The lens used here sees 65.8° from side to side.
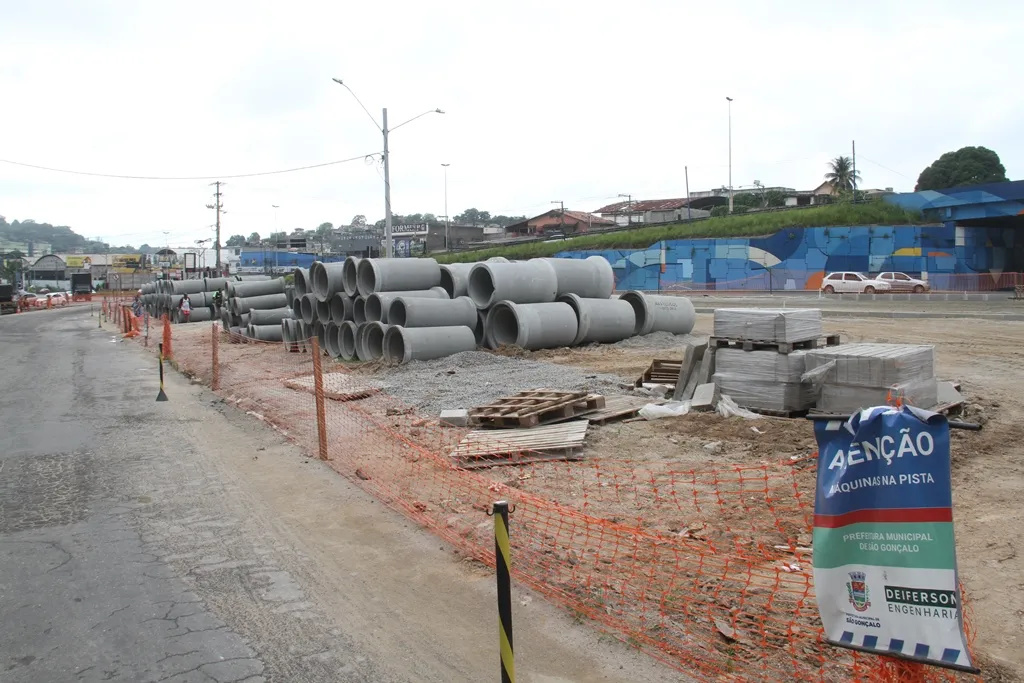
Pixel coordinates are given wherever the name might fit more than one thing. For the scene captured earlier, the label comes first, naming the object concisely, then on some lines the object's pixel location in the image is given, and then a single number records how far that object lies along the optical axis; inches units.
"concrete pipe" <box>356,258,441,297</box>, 775.7
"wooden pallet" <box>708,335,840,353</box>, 437.1
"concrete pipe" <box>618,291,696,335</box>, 881.5
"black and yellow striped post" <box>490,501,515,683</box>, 150.1
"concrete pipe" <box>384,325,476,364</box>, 708.7
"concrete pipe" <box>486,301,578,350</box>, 754.8
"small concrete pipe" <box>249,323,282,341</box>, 1129.4
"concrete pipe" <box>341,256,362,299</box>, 808.3
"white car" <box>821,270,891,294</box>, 1621.6
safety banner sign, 124.9
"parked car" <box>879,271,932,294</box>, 1612.9
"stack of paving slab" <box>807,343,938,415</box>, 388.2
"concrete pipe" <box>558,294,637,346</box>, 808.9
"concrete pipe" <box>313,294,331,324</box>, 862.5
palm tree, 3289.9
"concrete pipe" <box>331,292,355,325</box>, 816.9
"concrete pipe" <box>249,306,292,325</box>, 1147.3
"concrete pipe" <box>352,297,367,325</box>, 803.5
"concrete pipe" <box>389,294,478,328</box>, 734.5
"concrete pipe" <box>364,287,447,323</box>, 752.3
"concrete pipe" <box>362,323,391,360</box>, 767.1
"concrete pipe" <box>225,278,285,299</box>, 1196.5
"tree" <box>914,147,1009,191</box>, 2664.9
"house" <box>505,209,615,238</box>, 3534.5
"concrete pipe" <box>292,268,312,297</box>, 905.5
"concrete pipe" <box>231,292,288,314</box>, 1176.2
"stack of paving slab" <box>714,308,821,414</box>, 434.3
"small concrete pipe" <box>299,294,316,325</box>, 874.8
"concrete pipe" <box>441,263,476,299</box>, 805.9
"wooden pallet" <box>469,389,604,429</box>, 439.2
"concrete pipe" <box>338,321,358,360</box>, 813.2
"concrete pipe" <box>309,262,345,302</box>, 831.7
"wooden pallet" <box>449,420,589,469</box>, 381.1
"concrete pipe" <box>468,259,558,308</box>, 777.6
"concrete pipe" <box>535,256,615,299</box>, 844.0
